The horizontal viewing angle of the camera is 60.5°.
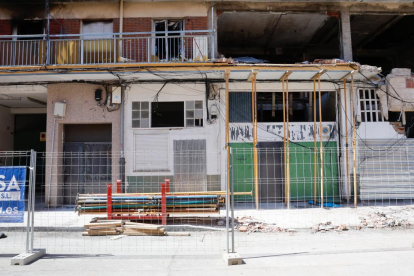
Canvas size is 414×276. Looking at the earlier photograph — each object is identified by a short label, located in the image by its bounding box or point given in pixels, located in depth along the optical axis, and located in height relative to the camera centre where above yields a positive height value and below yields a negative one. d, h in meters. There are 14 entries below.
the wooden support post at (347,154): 12.12 +0.53
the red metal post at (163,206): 8.91 -0.84
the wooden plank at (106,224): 8.45 -1.21
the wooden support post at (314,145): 11.68 +0.86
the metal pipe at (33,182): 6.20 -0.14
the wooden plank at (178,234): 8.45 -1.47
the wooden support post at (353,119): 12.04 +1.77
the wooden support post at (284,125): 11.99 +1.57
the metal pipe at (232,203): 5.87 -0.54
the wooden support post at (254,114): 11.03 +1.93
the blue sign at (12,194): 6.29 -0.35
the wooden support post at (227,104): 11.73 +2.27
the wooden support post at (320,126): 11.67 +1.48
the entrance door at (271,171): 12.60 -0.01
